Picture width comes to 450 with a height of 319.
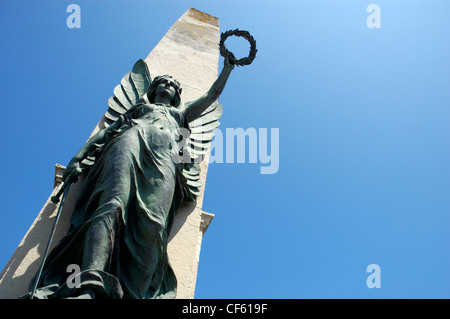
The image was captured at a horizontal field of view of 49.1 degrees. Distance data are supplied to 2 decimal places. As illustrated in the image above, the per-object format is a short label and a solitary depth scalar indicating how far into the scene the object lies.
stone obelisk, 5.40
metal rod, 4.49
